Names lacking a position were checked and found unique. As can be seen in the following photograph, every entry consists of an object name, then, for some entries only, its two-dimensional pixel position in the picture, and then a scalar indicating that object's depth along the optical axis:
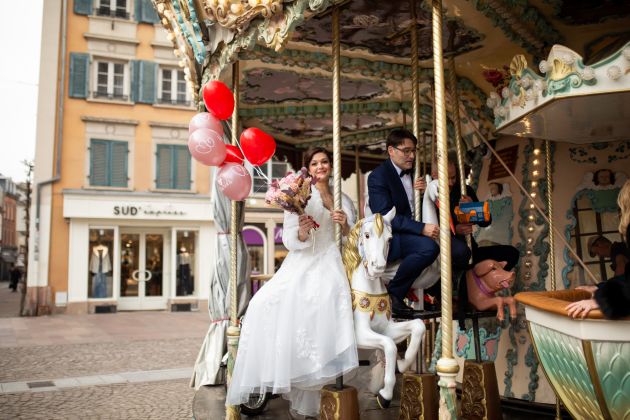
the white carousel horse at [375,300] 3.88
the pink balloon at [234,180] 5.16
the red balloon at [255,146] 5.23
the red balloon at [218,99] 5.11
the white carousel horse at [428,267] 4.25
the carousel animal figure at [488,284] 4.55
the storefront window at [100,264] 18.81
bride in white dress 4.00
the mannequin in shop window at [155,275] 19.98
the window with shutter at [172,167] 19.92
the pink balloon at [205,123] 5.24
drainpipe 18.23
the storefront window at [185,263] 20.09
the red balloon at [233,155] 5.35
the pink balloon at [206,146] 5.05
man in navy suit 4.12
